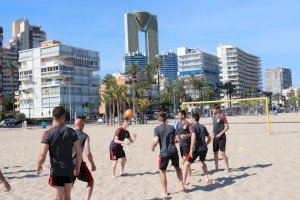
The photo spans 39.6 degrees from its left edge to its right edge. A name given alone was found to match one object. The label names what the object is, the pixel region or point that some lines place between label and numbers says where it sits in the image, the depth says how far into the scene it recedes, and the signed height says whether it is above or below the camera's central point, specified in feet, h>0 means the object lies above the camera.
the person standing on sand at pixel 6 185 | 17.76 -2.71
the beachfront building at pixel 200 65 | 564.71 +70.65
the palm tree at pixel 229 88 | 475.11 +30.12
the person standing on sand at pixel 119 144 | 33.68 -2.12
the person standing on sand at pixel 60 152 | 16.65 -1.29
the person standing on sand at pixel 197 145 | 28.09 -2.04
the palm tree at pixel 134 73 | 254.14 +28.62
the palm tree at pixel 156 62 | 277.09 +36.34
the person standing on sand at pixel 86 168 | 22.19 -2.60
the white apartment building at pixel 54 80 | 311.06 +31.18
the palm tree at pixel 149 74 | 275.18 +29.35
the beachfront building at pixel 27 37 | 571.28 +118.51
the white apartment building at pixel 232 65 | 634.02 +74.87
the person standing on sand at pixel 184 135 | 31.19 -1.43
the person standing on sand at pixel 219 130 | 33.94 -1.26
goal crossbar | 95.09 +2.31
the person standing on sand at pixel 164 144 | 25.38 -1.68
